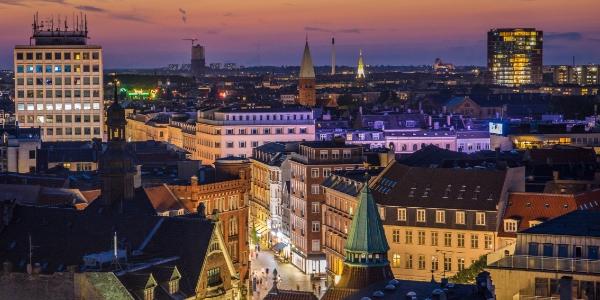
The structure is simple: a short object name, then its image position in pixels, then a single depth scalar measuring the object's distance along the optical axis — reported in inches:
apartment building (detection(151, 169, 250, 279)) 4559.3
